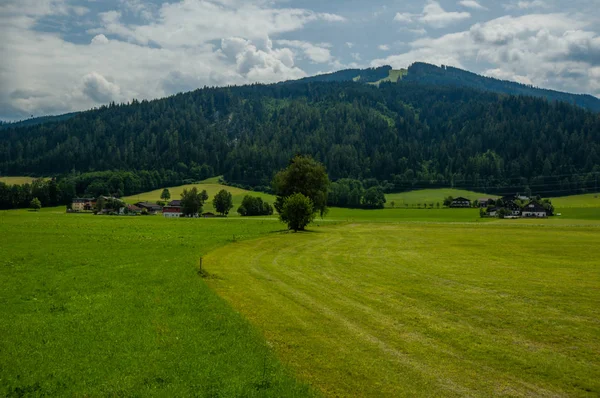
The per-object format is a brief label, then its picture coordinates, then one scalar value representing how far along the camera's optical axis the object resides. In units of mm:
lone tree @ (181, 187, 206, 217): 163625
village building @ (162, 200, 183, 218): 182175
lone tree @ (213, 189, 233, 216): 165500
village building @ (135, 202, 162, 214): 195300
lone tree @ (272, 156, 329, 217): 91000
